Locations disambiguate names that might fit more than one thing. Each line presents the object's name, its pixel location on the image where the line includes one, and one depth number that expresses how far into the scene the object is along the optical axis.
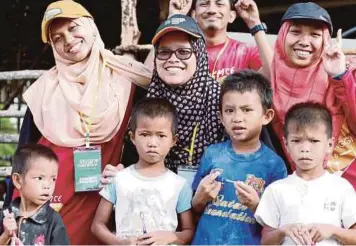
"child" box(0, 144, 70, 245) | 2.88
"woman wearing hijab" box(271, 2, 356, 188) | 3.12
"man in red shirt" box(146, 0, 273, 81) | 3.50
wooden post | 5.26
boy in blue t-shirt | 2.87
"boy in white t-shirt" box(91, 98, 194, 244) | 2.92
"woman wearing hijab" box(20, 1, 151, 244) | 3.36
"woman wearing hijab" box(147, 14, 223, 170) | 3.16
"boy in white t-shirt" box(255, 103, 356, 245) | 2.65
